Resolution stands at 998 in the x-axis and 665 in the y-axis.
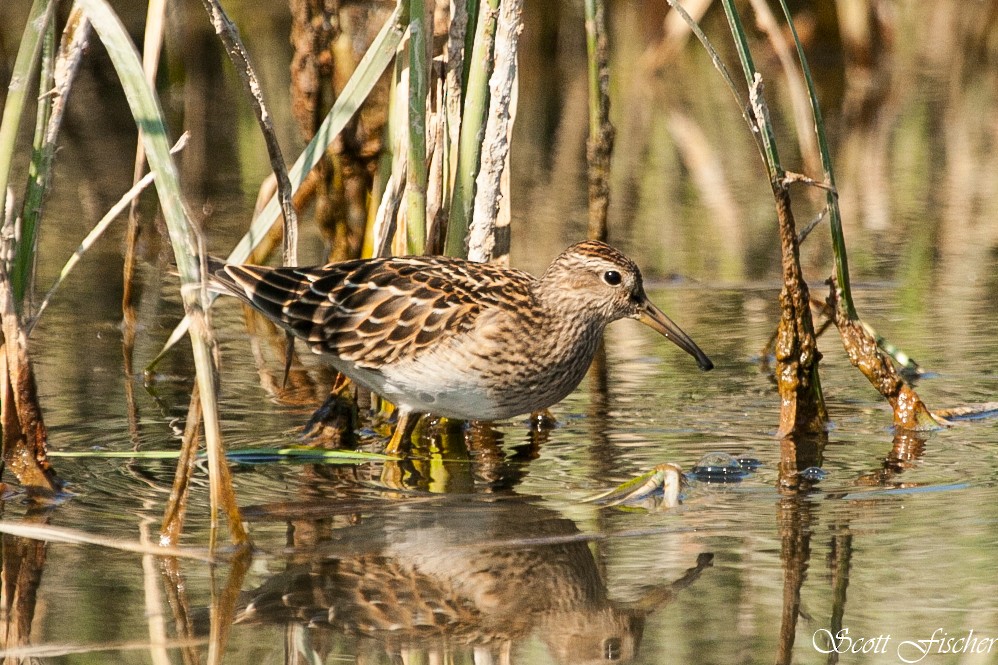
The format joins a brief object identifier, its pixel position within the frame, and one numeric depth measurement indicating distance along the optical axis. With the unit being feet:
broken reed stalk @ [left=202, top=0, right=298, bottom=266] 36.78
